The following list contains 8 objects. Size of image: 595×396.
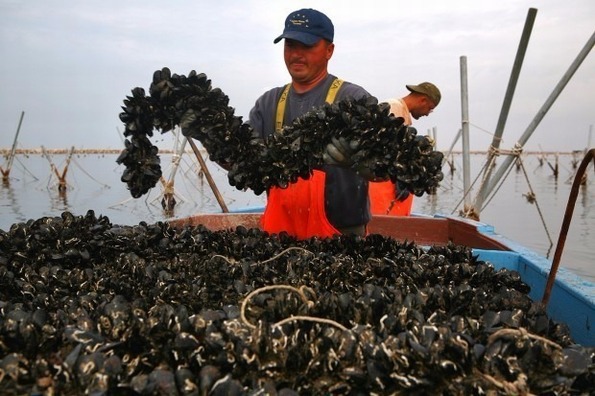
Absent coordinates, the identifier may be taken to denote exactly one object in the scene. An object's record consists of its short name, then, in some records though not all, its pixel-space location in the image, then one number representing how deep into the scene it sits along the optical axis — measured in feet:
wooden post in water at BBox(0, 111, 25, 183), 84.18
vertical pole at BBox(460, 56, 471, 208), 32.57
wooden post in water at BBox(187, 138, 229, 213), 13.75
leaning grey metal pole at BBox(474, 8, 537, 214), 26.76
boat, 9.44
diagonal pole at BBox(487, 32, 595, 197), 27.27
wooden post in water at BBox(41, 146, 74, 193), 85.55
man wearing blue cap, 13.67
